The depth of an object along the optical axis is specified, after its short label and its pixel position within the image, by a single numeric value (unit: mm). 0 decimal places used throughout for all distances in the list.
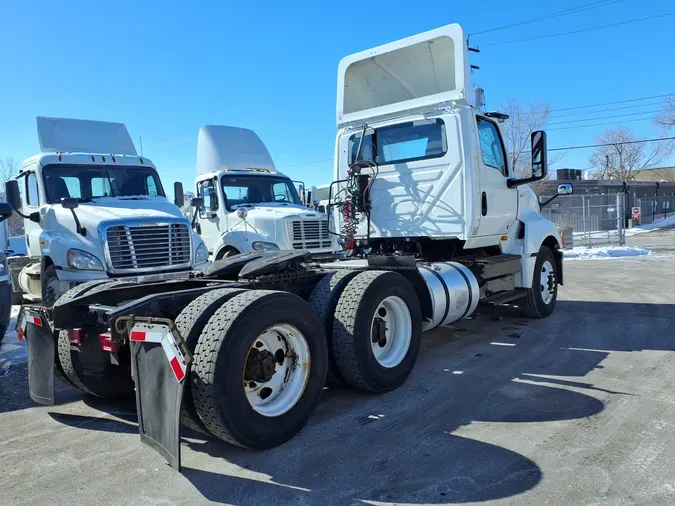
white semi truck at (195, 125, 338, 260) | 9266
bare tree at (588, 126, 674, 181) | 59750
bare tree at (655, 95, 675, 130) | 41619
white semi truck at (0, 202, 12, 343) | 6219
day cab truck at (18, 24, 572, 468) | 3279
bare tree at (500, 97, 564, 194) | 30672
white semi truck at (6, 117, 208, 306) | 7094
